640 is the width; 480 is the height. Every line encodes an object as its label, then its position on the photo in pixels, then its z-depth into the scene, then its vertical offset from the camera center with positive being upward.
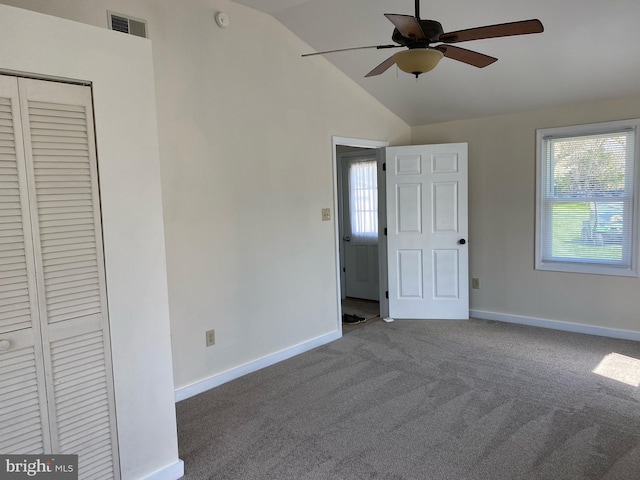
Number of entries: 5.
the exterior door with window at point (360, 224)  5.89 -0.24
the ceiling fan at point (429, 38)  2.02 +0.82
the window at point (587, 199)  4.08 +0.01
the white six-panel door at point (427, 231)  4.86 -0.30
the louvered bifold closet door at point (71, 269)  1.81 -0.23
